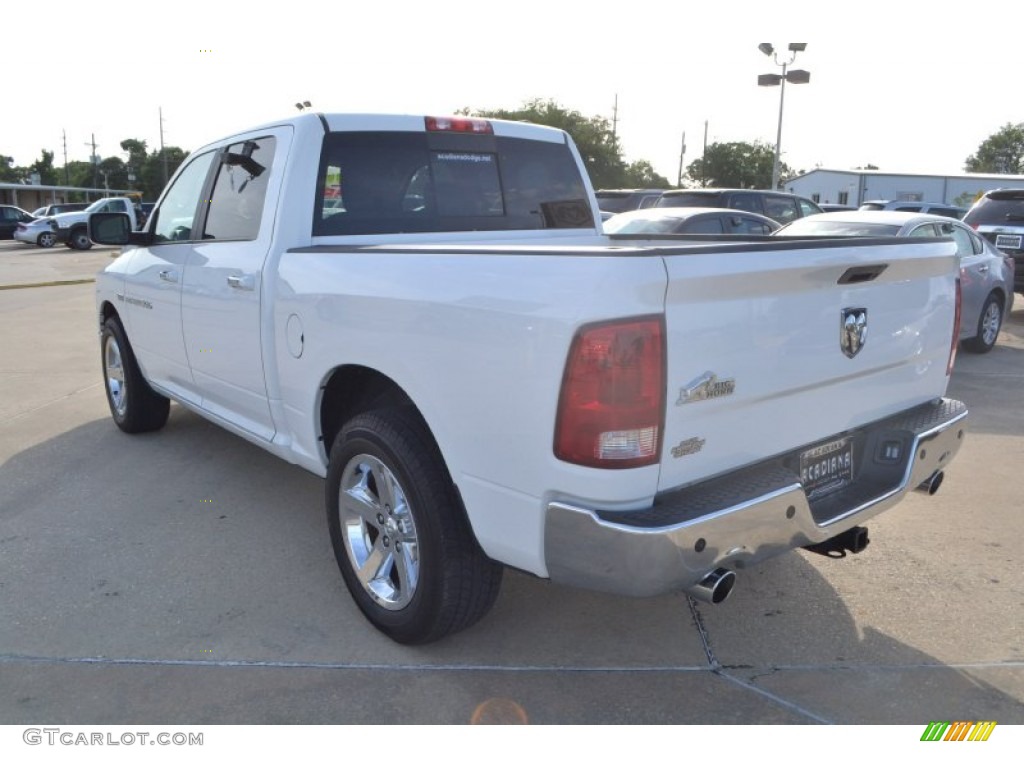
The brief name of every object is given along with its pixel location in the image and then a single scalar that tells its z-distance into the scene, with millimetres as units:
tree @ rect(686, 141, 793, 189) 67062
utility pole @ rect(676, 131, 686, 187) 68062
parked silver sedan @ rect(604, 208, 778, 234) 10719
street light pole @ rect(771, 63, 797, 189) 29369
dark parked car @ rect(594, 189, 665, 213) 19016
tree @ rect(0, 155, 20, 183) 93812
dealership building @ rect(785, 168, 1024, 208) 49988
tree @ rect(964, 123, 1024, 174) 92188
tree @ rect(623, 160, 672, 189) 70438
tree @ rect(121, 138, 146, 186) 91062
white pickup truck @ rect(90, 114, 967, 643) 2422
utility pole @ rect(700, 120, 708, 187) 69312
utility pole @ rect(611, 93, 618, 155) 61906
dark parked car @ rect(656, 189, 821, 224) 14406
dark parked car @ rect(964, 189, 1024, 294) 12023
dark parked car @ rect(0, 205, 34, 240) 33906
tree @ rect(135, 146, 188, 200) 87188
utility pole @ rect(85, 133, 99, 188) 88688
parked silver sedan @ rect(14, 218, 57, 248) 31203
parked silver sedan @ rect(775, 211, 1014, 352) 8602
